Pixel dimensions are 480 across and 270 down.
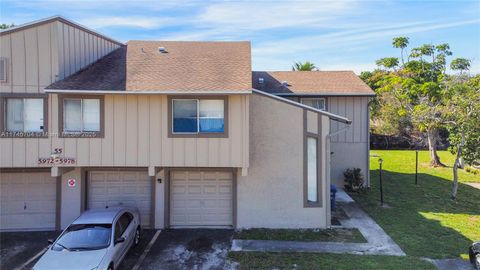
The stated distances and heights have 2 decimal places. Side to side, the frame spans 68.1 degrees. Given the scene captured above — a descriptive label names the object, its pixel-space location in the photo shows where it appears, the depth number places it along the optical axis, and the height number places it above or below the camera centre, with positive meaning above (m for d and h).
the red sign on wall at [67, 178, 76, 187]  12.62 -1.64
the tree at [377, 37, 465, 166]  26.69 +3.89
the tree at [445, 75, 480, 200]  16.48 +0.43
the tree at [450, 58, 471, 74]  27.95 +5.66
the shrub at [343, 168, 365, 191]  18.59 -2.33
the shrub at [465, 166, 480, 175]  25.25 -2.52
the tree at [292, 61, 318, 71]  31.56 +6.23
